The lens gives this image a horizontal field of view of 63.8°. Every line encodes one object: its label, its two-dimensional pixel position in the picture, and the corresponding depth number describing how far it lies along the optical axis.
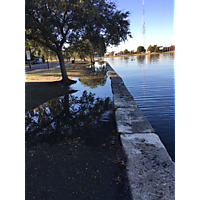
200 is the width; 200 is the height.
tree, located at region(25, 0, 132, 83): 12.53
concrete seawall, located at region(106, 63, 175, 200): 2.82
